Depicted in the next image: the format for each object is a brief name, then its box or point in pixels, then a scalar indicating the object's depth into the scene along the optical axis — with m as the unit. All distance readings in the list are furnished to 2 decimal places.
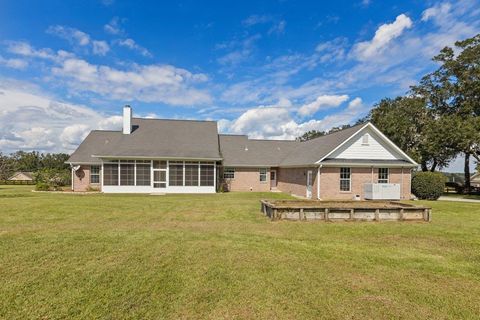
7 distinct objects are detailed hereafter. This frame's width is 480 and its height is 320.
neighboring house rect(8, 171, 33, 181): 50.34
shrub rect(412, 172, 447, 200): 21.67
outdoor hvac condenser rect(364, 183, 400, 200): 19.27
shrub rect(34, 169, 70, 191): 28.21
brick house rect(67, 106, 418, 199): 20.38
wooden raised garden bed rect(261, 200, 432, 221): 11.79
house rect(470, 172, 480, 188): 43.21
